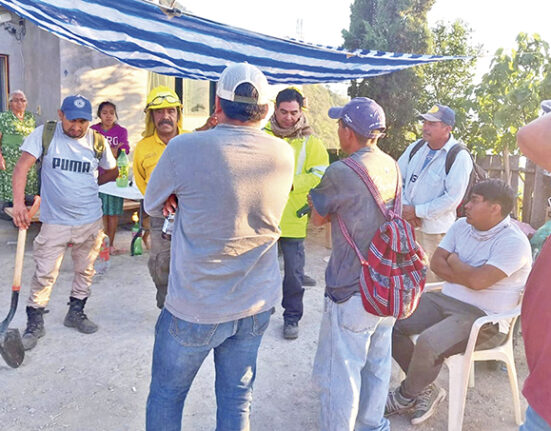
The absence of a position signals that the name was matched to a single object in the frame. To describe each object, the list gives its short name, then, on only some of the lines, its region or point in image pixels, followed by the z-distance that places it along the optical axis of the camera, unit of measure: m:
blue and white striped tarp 3.83
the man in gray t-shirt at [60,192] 3.68
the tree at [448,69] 10.28
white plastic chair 2.97
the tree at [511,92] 6.85
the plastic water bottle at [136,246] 6.26
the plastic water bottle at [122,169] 6.18
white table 5.88
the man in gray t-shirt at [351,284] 2.50
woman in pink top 6.29
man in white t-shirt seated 3.03
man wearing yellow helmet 3.77
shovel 3.41
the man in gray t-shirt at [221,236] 1.97
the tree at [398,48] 10.37
